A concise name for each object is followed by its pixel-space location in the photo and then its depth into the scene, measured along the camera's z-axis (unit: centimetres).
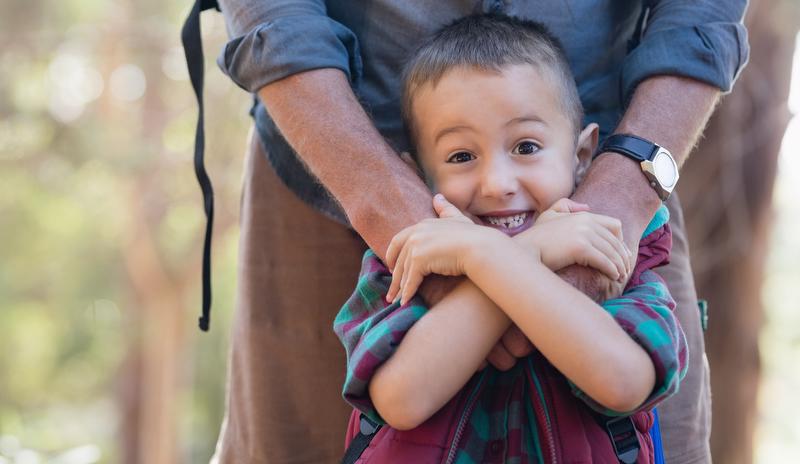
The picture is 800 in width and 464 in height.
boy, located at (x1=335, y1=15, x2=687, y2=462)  175
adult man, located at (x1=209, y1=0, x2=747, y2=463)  188
